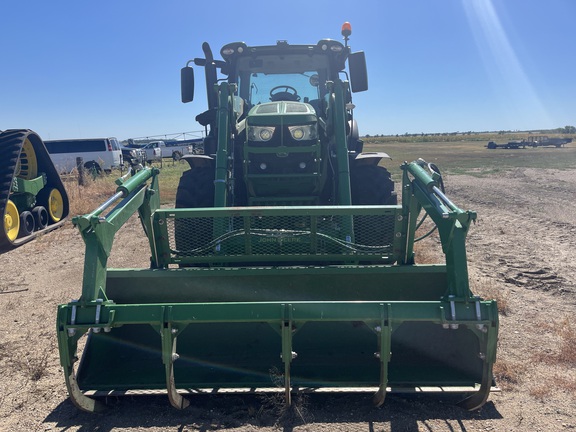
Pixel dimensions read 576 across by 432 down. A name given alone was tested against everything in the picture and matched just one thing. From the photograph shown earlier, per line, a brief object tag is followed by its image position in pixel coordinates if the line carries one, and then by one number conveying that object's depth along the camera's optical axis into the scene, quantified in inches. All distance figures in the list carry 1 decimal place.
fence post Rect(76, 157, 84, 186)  591.9
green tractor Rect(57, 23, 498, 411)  119.3
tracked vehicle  306.0
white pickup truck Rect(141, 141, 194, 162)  1227.9
